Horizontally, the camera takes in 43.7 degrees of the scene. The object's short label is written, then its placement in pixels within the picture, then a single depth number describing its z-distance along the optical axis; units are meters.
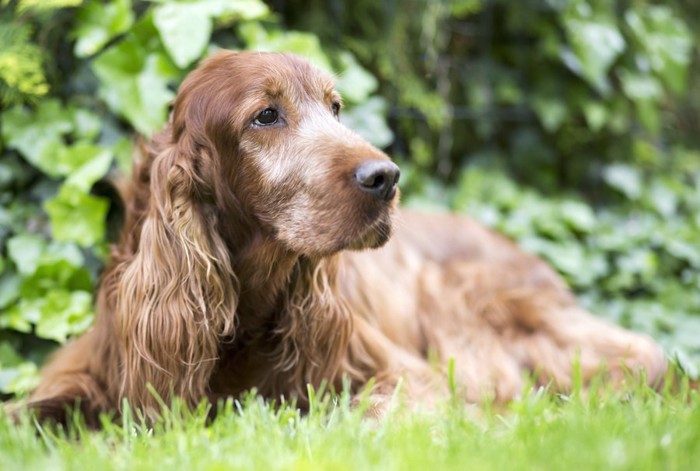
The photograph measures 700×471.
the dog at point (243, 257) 2.51
